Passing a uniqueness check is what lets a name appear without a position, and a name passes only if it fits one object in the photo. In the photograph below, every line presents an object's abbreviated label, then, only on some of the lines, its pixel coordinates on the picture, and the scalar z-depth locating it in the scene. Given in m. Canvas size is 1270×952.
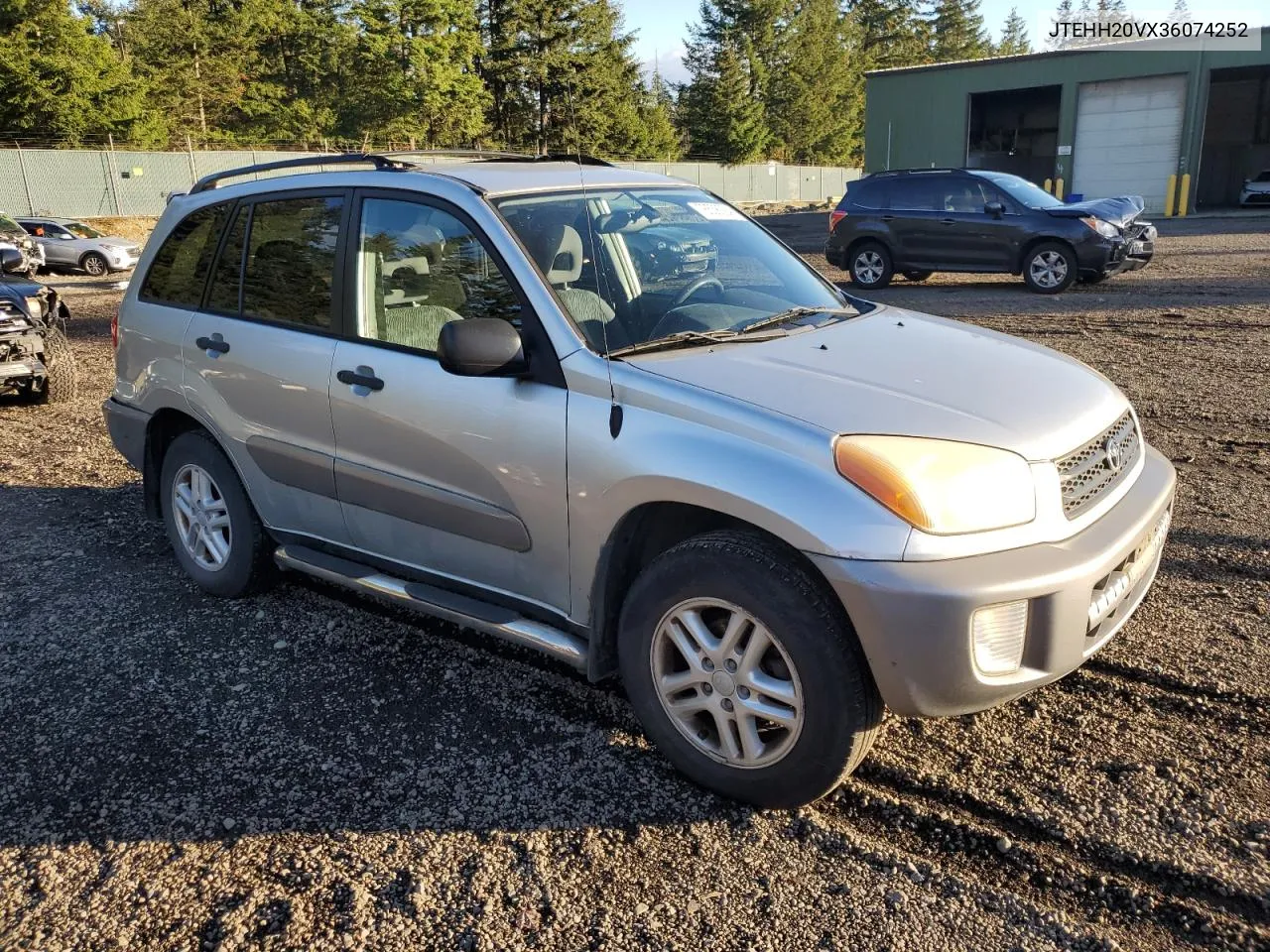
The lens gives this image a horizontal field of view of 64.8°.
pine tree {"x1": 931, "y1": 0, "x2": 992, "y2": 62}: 89.69
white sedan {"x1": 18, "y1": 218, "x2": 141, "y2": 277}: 23.59
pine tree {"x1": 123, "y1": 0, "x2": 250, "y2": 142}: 51.31
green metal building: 34.75
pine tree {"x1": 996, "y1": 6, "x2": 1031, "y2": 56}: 116.88
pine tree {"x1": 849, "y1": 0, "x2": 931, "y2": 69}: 88.31
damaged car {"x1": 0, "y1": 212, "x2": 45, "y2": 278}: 21.31
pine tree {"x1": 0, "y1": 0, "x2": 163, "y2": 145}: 43.06
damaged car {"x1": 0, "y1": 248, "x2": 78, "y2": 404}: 8.43
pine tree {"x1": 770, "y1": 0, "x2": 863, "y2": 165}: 73.50
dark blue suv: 14.41
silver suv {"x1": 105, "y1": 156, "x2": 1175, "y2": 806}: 2.65
